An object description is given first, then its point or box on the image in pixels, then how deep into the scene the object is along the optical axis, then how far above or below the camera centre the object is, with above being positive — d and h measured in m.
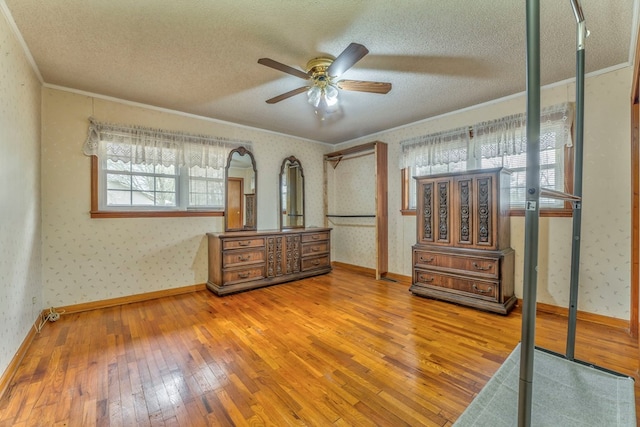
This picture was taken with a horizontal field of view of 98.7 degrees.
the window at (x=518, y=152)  2.82 +0.69
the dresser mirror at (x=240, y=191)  4.10 +0.31
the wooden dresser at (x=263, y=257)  3.60 -0.67
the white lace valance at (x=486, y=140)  2.84 +0.88
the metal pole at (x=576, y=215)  1.56 -0.02
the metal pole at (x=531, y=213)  0.81 +0.00
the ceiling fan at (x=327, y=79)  1.96 +1.09
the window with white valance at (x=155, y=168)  3.20 +0.56
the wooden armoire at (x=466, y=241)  2.92 -0.34
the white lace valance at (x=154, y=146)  3.13 +0.82
